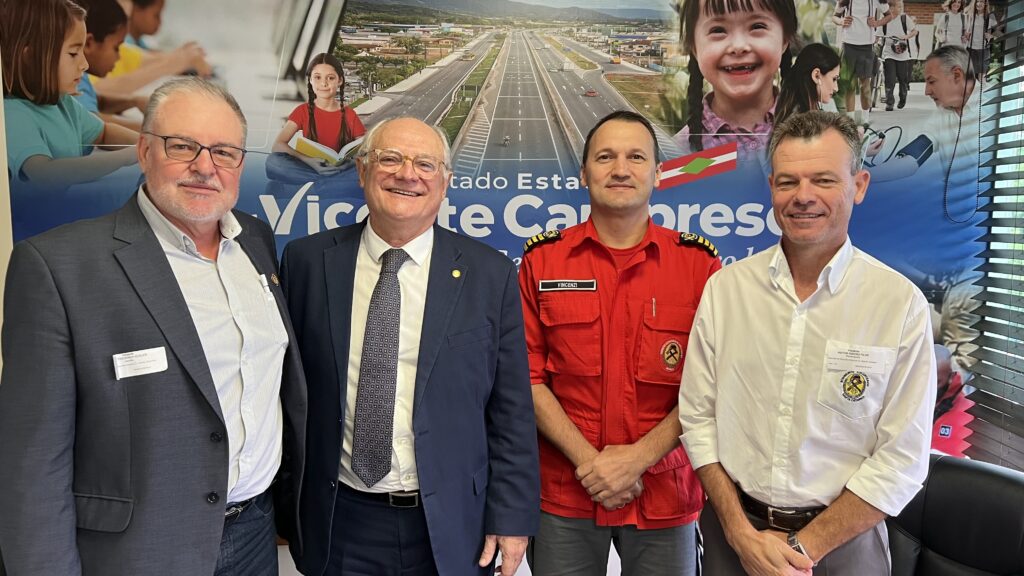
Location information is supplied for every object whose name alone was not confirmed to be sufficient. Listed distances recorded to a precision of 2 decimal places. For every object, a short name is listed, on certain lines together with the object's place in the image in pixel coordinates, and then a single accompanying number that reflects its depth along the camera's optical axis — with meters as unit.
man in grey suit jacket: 1.20
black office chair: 1.67
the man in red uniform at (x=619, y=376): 1.91
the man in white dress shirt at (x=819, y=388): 1.44
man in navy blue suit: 1.59
